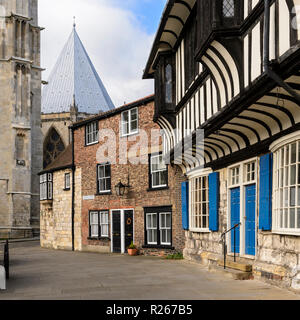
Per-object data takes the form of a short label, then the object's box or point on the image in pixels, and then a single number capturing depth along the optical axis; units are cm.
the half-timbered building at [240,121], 786
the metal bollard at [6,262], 1202
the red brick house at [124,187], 1931
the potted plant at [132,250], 2030
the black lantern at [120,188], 2142
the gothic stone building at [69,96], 5494
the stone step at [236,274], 1099
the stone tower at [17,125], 4188
